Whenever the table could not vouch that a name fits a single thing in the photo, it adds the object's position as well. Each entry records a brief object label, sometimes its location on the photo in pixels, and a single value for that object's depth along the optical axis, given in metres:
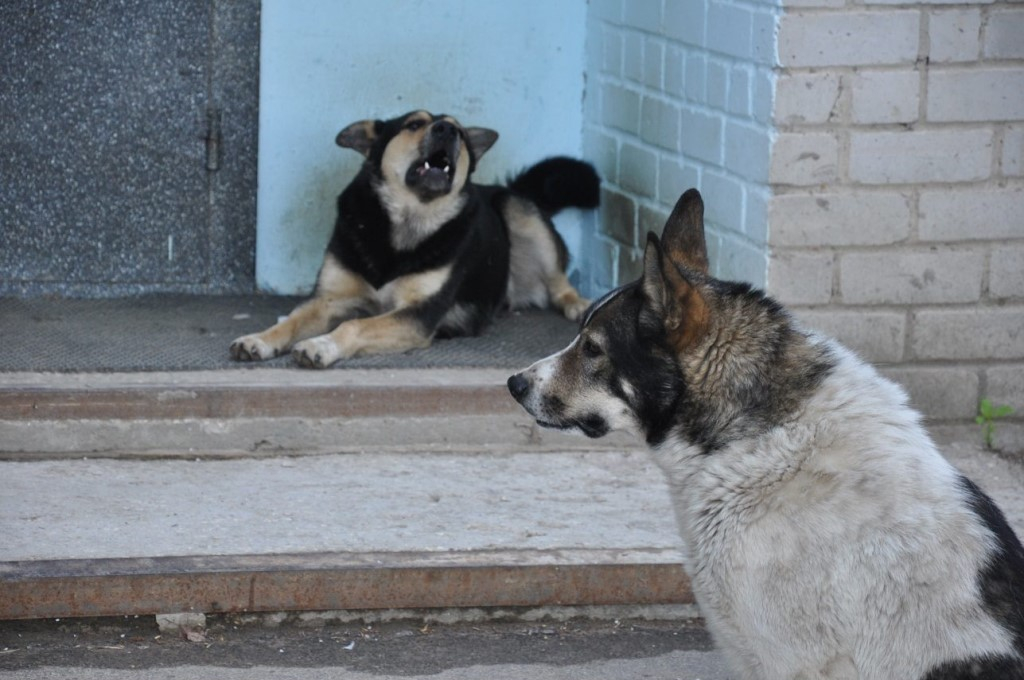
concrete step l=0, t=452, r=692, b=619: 8.89
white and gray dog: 6.51
